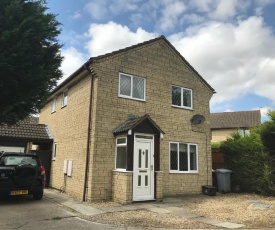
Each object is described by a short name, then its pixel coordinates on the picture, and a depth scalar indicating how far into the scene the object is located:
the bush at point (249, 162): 13.79
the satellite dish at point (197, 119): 14.97
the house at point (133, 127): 11.59
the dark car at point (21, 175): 10.41
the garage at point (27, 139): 15.97
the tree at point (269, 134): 13.07
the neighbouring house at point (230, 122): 40.82
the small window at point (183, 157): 13.95
